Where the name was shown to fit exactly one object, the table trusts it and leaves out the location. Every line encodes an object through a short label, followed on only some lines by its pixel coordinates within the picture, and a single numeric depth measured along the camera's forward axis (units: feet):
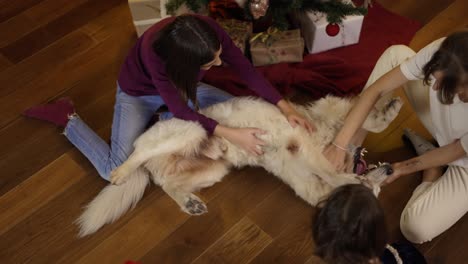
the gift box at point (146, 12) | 6.84
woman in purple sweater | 4.19
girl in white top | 4.81
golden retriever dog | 5.25
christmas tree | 6.24
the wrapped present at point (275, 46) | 6.73
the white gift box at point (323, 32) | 6.73
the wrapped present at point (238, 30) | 6.73
